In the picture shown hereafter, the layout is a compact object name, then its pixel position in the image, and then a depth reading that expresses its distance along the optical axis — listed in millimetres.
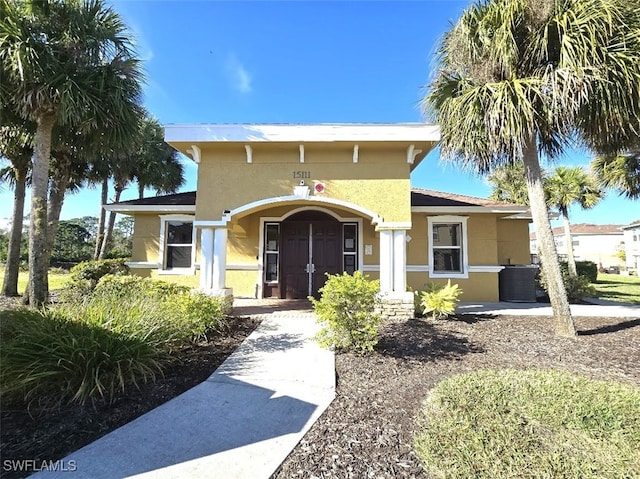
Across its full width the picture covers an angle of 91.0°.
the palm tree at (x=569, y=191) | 16734
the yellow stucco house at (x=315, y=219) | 7668
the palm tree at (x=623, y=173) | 10617
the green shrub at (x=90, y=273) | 8453
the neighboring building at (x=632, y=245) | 35375
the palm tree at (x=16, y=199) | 9483
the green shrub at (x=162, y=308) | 4586
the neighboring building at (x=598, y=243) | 42500
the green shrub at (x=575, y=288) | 10602
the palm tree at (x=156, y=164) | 17047
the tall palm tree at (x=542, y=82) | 5348
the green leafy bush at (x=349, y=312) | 5000
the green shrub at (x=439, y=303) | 7262
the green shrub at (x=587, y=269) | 19000
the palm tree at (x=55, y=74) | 6312
